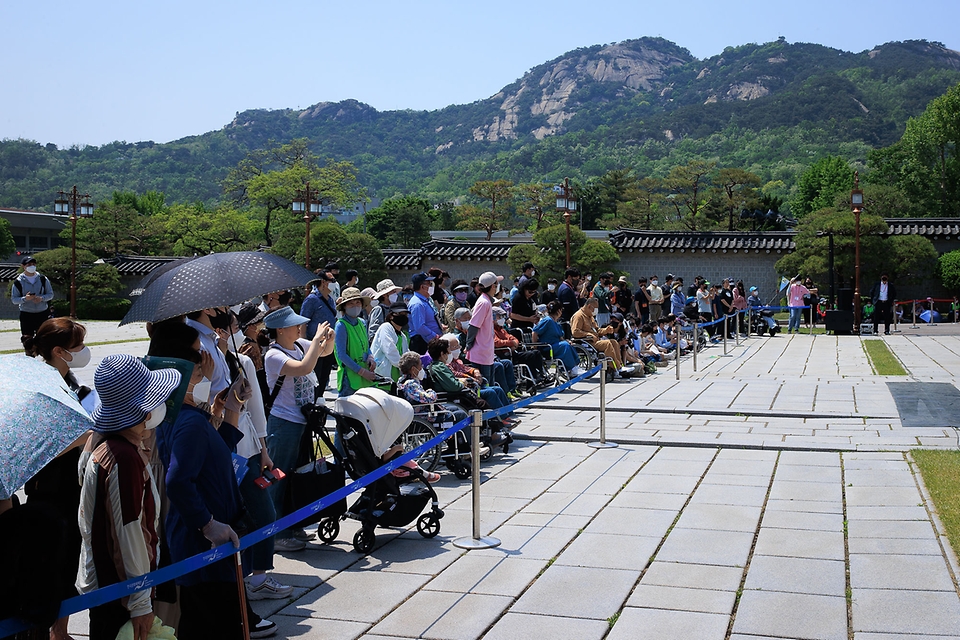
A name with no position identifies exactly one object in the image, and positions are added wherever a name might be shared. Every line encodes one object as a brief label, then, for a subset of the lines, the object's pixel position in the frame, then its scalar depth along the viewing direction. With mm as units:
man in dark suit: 23859
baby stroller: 5848
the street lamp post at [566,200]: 26406
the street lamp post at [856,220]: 24109
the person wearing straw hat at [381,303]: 9873
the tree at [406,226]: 60906
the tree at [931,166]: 38781
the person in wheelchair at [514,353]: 12067
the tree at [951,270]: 29625
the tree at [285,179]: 54562
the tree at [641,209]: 57094
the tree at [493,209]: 60219
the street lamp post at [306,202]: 26303
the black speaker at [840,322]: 23406
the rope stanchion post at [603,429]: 8979
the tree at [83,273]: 35000
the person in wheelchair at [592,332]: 14023
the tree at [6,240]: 50656
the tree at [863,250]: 28422
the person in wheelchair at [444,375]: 8375
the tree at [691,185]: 52241
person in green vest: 8203
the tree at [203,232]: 46406
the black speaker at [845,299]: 23953
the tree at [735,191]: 48438
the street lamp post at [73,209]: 31062
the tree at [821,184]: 58844
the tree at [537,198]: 59969
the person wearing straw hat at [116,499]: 3396
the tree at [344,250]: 31297
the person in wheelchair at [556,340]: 13297
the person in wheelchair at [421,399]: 7820
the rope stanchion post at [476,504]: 5838
